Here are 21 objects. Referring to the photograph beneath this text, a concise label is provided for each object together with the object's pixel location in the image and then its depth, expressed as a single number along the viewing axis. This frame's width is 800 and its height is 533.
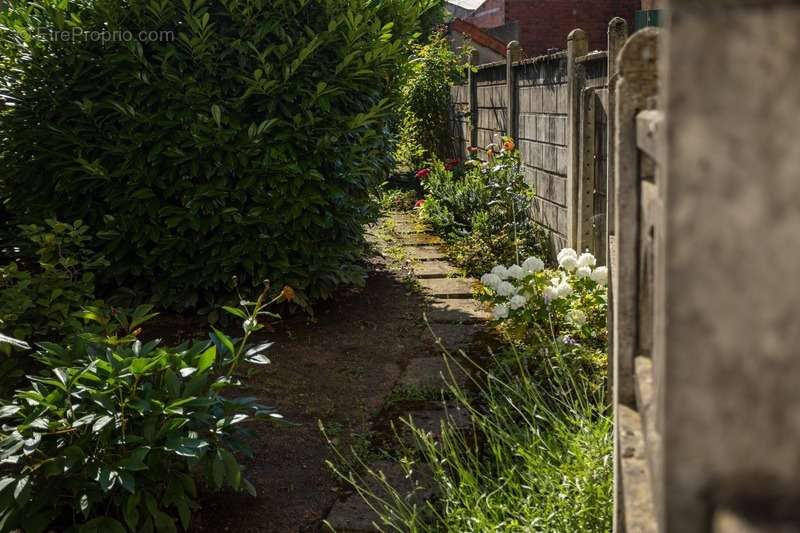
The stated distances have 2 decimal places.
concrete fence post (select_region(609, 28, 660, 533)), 1.29
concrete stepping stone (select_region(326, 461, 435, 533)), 3.18
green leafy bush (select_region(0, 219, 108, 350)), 3.41
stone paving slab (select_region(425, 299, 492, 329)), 5.84
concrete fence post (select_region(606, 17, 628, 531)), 1.59
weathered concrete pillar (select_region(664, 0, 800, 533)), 0.58
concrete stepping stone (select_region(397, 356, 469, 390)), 4.62
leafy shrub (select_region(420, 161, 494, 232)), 8.17
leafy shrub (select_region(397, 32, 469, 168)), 10.91
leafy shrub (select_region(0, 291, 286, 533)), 2.76
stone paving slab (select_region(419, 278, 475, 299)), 6.48
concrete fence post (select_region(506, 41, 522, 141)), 7.91
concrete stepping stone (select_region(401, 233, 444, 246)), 8.34
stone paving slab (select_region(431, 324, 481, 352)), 5.24
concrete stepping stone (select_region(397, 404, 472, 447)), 3.95
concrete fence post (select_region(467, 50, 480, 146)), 9.76
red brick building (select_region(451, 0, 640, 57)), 18.83
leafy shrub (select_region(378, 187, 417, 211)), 10.27
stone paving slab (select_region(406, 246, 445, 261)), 7.69
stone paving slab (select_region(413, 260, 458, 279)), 7.07
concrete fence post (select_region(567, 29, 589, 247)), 5.98
